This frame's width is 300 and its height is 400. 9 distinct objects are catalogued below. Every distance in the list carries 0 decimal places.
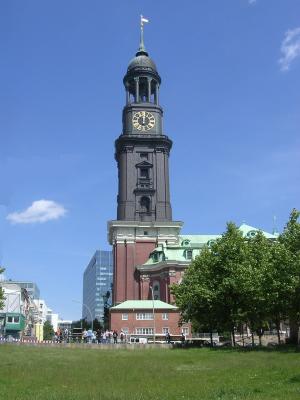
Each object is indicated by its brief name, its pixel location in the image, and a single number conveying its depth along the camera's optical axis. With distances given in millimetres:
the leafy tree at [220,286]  56375
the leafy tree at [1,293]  64375
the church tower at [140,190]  108062
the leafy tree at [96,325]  142950
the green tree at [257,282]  52131
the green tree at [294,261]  48875
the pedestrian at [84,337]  63838
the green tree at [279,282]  49281
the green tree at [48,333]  186375
